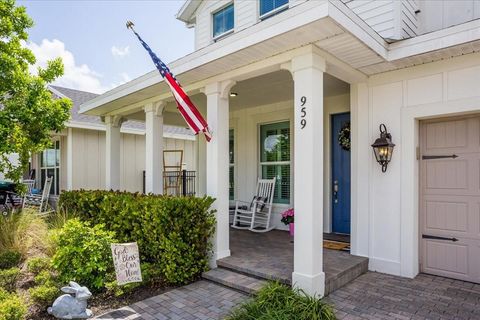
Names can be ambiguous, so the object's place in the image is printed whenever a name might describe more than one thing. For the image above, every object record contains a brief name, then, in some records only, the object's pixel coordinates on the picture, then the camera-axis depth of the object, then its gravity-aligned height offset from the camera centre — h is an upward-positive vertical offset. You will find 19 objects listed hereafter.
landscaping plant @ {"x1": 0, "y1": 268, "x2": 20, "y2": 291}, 3.54 -1.32
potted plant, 5.06 -0.88
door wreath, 5.23 +0.44
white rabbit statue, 2.68 -1.23
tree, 4.47 +1.00
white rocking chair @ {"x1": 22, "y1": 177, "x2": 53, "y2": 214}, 8.59 -0.97
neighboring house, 8.65 +0.26
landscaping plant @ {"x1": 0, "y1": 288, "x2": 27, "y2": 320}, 2.57 -1.22
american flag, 3.84 +0.79
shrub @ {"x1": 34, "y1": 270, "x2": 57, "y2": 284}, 3.40 -1.27
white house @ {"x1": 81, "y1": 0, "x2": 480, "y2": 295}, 3.18 +0.61
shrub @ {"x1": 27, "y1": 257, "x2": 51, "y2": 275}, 3.90 -1.27
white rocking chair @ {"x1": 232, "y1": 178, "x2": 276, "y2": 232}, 6.08 -0.95
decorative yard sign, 3.36 -1.08
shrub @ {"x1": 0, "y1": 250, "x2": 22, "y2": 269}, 4.21 -1.30
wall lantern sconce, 3.83 +0.19
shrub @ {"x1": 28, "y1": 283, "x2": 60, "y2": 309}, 3.09 -1.30
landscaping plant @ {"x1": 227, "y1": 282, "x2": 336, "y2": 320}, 2.63 -1.27
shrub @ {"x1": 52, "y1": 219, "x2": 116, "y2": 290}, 3.40 -1.02
